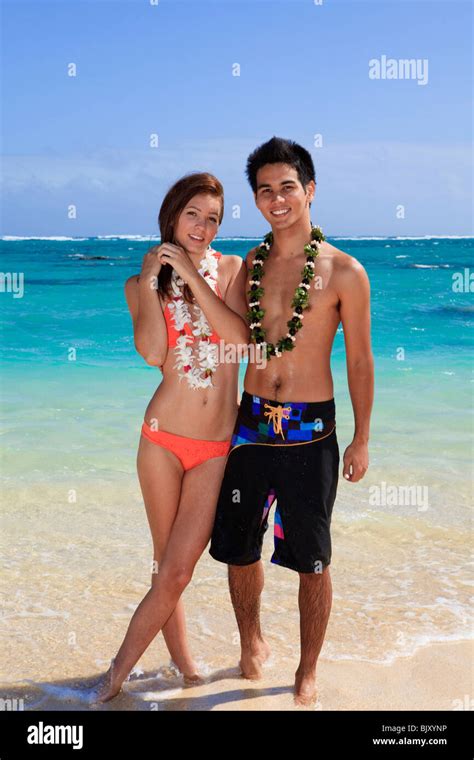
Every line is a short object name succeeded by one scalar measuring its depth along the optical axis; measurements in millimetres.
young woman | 3656
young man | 3652
